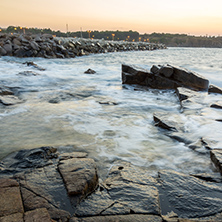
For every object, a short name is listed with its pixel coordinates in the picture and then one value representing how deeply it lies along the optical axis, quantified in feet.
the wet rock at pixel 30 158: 7.92
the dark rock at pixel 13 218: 4.82
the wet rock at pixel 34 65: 38.67
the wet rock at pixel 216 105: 16.50
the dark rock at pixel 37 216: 4.90
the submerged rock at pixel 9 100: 17.37
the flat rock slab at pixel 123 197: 5.74
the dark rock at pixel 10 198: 5.19
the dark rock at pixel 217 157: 8.00
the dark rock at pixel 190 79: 24.21
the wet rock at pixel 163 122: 12.70
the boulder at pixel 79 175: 6.37
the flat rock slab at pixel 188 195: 5.94
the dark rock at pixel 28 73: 31.42
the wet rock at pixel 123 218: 5.37
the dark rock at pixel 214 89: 22.05
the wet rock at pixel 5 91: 20.05
